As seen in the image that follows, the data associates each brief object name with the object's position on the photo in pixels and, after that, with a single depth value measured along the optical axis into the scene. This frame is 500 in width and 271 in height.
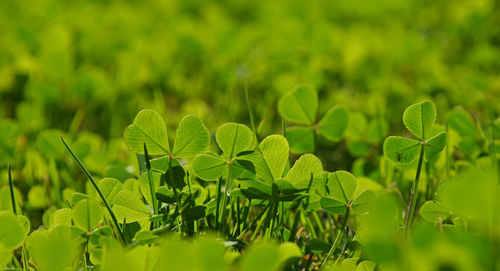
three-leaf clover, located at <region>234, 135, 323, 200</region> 1.02
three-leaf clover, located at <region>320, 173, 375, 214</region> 1.03
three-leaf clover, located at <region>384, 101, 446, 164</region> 1.03
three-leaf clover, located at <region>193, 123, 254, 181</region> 1.02
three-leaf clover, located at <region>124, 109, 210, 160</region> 1.03
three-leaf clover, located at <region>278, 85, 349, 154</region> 1.09
